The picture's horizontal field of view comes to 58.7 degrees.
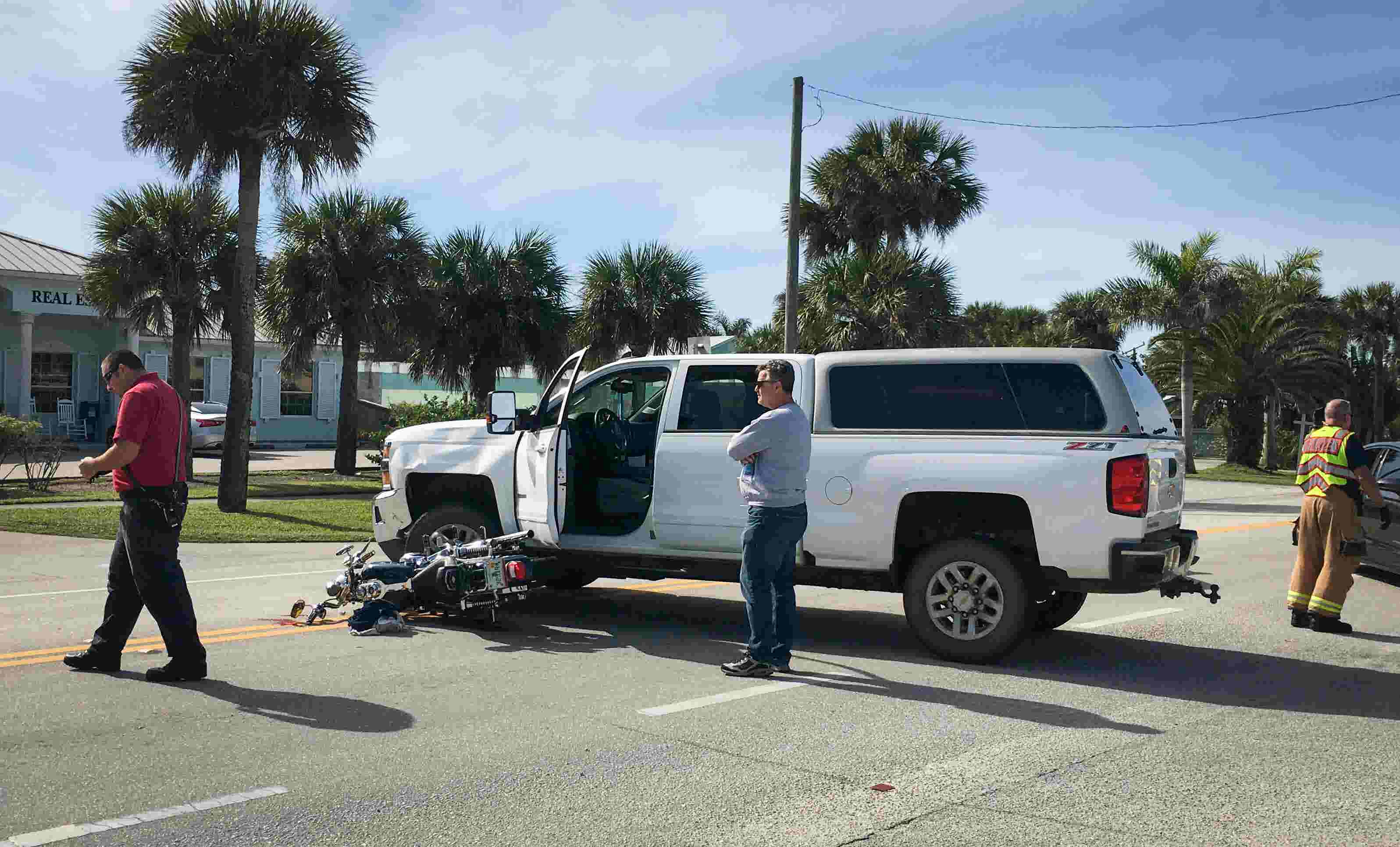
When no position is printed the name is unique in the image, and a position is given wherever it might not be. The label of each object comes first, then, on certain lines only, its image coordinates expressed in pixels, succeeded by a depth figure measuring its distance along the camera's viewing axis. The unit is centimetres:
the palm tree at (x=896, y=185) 3303
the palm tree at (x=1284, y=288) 4728
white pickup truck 739
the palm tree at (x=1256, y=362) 4447
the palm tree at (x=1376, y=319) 7325
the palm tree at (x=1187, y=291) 4225
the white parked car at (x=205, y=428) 3372
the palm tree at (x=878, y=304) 2870
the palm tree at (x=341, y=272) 2717
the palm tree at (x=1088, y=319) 5306
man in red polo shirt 680
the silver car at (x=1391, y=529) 1202
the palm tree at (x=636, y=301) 3122
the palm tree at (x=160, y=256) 2534
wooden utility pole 2169
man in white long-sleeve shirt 717
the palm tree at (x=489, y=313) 2966
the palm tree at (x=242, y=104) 1858
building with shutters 3186
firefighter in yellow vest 928
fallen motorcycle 837
